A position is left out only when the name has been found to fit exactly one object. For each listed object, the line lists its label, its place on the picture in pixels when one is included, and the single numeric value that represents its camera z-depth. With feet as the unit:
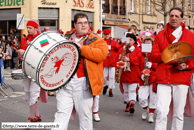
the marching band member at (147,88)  23.79
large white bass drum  13.41
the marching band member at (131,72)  26.04
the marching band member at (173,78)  16.26
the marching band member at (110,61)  34.73
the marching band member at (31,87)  21.21
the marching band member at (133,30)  29.57
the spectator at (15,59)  67.48
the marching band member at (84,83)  15.05
